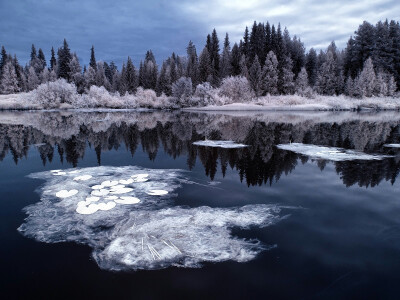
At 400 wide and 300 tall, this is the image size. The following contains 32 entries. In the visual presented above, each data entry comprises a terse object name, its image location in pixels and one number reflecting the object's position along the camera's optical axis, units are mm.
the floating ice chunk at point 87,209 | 5480
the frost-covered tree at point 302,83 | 51344
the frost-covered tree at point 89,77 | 58656
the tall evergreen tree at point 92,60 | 66000
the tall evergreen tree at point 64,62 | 59406
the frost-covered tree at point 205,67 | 58594
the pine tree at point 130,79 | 61344
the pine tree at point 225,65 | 57812
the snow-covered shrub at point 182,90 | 51094
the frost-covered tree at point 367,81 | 49531
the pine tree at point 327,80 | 53403
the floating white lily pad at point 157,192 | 6688
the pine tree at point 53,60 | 79562
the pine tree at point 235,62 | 57656
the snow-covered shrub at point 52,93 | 46375
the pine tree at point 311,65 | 65206
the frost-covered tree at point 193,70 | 59344
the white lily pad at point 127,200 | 6052
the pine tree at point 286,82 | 53219
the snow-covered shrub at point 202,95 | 49375
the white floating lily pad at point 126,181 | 7654
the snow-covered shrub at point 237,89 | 48406
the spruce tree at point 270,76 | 51156
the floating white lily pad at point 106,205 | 5656
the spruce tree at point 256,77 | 51219
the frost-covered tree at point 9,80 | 61562
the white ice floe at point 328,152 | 10930
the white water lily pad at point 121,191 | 6781
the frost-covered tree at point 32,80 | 66875
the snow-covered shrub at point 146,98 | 53938
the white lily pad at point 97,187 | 7066
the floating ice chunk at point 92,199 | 6152
